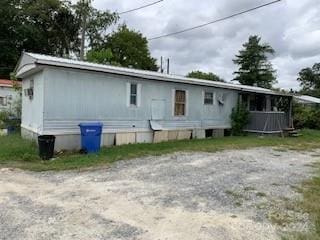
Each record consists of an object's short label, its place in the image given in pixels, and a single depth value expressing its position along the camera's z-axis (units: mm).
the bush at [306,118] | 15548
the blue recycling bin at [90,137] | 7044
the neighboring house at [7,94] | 13631
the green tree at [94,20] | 21779
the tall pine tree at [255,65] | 27743
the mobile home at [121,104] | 7177
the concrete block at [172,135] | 9424
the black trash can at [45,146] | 6273
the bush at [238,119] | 11383
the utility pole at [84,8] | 16233
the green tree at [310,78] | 35270
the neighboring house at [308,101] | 18911
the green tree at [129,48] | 25234
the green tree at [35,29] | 22602
